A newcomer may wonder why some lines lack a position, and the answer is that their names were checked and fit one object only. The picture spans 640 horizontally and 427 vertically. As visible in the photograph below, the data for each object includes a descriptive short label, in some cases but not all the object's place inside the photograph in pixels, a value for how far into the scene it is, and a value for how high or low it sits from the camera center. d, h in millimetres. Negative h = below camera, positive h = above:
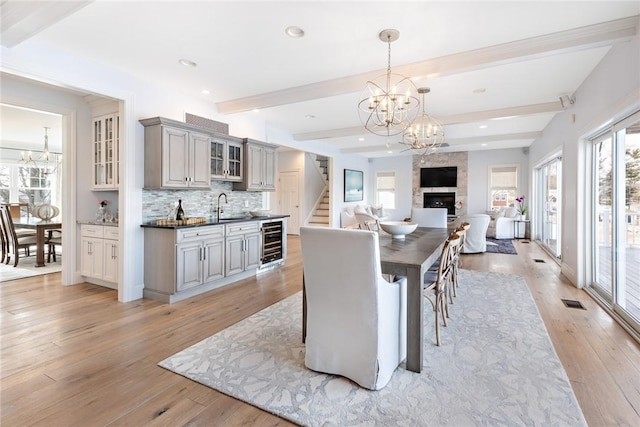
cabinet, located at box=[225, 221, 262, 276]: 4469 -538
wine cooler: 5223 -552
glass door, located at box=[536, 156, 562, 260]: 6113 +121
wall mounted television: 10680 +1132
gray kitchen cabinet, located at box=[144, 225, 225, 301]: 3760 -597
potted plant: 9278 +90
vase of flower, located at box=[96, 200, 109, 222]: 4523 -21
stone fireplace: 10727 +316
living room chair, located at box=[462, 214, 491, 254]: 6703 -509
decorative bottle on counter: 4148 -43
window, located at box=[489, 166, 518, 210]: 10016 +772
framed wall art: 10305 +823
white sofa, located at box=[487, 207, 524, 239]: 9086 -405
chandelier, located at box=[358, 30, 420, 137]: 2973 +1518
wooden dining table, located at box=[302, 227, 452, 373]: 2199 -526
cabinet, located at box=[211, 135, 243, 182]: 4672 +775
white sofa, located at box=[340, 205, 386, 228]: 10102 -124
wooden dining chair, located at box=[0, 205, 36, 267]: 5590 -510
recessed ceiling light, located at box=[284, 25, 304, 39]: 2836 +1587
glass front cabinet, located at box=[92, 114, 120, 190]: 4227 +775
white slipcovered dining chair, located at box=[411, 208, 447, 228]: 5266 -112
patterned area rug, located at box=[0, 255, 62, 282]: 4865 -981
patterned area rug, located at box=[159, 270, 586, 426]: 1794 -1114
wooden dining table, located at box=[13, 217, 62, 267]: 5406 -366
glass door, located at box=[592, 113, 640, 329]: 3021 -65
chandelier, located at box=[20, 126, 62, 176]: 8438 +1278
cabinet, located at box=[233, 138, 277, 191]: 5157 +713
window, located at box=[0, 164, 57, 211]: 8320 +644
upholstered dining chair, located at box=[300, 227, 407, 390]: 1980 -637
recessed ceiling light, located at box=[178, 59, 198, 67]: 3523 +1615
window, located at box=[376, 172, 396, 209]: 11711 +771
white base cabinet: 4121 -579
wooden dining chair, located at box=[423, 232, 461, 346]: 2669 -619
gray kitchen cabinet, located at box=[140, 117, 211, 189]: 3881 +691
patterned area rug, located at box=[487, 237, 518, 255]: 7031 -843
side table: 9102 -464
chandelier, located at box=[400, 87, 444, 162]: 4445 +1274
